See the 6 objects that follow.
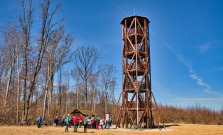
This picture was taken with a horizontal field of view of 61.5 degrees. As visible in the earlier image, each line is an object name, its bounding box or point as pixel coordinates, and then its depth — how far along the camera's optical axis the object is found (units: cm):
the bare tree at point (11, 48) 2515
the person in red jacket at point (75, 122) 1609
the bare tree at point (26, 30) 2308
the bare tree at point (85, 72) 3970
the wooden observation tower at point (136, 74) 2216
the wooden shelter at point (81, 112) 2887
